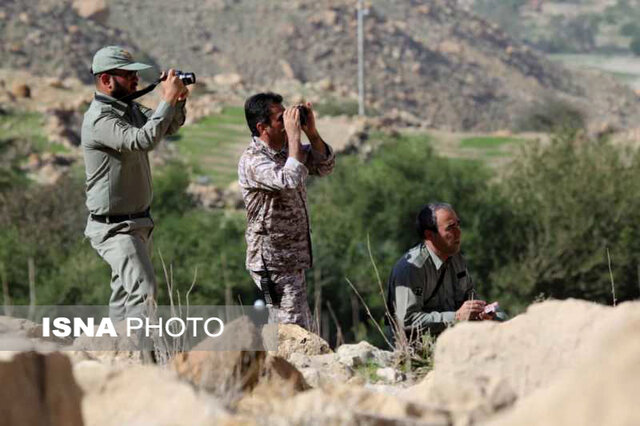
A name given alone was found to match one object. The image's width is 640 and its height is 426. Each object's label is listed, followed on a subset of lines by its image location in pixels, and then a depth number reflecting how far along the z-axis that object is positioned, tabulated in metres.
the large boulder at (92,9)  140.25
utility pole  123.87
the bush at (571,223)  61.44
